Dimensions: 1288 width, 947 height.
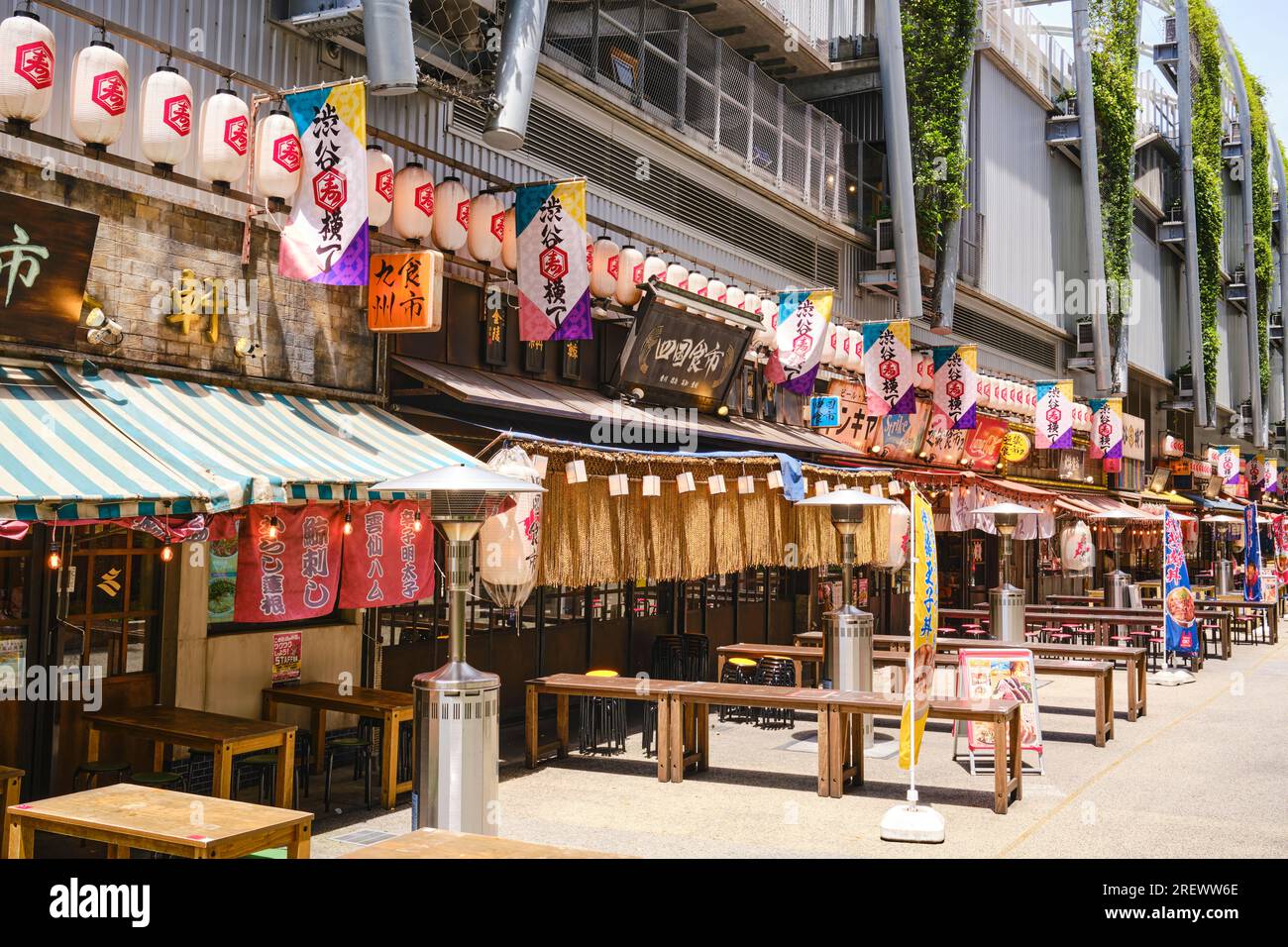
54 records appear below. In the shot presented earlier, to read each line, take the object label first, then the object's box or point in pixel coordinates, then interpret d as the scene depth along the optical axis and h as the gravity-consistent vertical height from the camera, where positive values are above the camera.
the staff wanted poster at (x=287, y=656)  11.41 -0.94
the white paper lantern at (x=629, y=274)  15.14 +3.90
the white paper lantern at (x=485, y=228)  12.85 +3.84
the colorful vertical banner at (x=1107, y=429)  32.84 +3.97
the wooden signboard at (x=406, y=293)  11.41 +2.75
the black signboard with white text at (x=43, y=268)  8.41 +2.24
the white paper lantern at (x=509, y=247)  13.31 +3.74
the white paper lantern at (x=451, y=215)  12.36 +3.82
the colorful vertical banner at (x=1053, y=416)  28.80 +3.81
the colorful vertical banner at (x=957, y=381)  24.17 +3.94
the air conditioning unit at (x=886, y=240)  25.12 +7.27
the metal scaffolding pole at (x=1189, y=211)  42.17 +13.29
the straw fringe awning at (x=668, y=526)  11.76 +0.46
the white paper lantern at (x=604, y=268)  14.55 +3.83
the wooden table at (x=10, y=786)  7.15 -1.42
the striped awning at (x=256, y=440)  8.48 +1.08
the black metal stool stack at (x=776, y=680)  15.68 -1.61
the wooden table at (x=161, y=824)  5.84 -1.41
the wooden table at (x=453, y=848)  5.22 -1.37
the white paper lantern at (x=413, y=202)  11.79 +3.79
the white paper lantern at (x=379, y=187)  11.27 +3.78
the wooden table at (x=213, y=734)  8.70 -1.36
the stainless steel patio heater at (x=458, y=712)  7.78 -1.03
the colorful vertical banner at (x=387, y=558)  10.80 +0.05
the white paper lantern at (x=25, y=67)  8.43 +3.72
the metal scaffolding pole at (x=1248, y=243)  48.95 +14.39
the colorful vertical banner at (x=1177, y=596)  20.08 -0.58
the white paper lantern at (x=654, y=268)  15.55 +4.09
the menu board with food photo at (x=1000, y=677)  12.63 -1.26
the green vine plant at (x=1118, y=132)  35.09 +13.73
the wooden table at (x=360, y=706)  10.12 -1.33
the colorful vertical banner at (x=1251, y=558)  30.39 +0.22
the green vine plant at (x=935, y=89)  25.62 +10.87
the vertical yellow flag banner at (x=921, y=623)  9.29 -0.49
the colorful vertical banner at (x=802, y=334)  19.12 +3.91
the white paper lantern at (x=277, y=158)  10.26 +3.69
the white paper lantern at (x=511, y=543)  10.58 +0.19
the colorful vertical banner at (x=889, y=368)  21.31 +3.71
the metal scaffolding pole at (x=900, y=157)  23.17 +8.47
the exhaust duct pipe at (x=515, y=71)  12.91 +5.67
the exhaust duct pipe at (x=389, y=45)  10.80 +5.00
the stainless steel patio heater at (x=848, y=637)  13.04 -0.84
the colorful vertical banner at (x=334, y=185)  10.27 +3.47
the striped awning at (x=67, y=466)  7.20 +0.67
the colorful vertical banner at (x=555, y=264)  13.19 +3.50
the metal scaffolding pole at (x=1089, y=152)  32.53 +11.95
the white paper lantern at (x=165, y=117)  9.48 +3.76
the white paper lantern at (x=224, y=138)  9.92 +3.74
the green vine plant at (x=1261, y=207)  53.25 +17.08
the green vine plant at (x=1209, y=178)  45.81 +15.70
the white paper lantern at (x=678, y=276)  16.03 +4.12
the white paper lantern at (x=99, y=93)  8.98 +3.75
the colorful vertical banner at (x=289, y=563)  9.92 +0.00
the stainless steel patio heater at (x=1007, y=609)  18.59 -0.73
